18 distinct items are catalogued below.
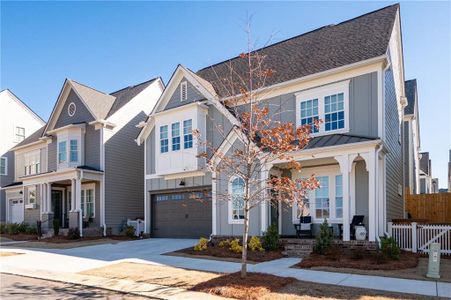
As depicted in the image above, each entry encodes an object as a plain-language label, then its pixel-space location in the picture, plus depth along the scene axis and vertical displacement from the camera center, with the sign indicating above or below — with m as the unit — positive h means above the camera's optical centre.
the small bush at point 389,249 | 11.72 -2.33
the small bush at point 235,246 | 13.87 -2.65
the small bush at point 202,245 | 14.62 -2.75
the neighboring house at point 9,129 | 31.33 +3.74
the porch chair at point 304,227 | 15.18 -2.14
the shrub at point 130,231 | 20.99 -3.14
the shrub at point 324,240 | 12.77 -2.24
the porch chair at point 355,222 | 13.91 -1.78
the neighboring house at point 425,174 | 39.78 -0.21
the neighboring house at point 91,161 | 22.62 +0.78
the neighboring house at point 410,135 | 24.14 +2.46
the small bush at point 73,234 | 20.20 -3.15
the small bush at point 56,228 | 21.92 -3.04
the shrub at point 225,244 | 15.06 -2.75
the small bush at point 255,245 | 13.93 -2.59
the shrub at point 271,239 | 14.01 -2.39
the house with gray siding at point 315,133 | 14.09 +1.80
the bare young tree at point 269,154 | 9.21 +0.51
